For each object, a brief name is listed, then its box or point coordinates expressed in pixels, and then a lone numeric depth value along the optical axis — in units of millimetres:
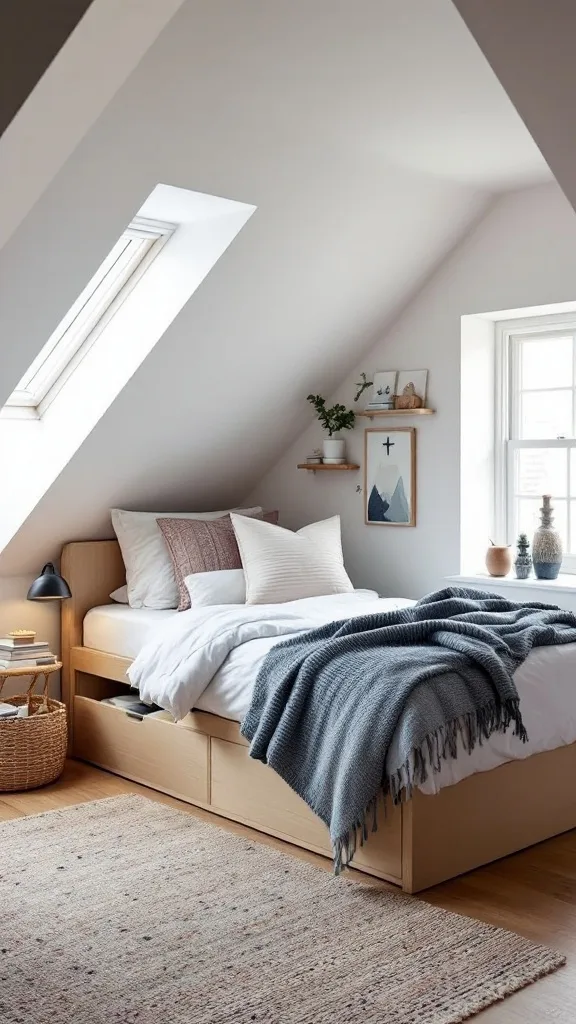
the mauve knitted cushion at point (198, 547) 4555
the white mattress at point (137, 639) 3578
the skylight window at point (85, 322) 4148
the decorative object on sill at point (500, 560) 4633
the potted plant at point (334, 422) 5027
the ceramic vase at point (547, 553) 4484
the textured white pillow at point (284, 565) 4375
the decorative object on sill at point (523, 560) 4594
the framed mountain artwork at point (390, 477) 4867
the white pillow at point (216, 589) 4389
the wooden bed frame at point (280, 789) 3051
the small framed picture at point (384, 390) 4879
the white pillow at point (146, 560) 4602
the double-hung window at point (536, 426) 4695
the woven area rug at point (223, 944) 2352
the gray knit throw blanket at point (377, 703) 2928
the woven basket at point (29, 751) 4039
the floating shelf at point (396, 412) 4703
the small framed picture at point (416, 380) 4809
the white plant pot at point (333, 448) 5074
